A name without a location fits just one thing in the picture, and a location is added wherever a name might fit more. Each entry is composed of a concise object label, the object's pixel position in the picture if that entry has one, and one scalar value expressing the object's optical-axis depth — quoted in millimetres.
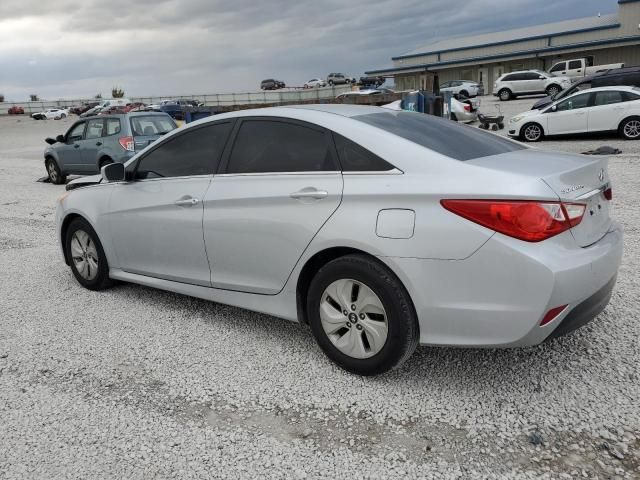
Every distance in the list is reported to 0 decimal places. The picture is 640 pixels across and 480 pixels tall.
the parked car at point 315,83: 66162
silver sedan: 2822
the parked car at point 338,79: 65156
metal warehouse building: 42438
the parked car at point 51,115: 54938
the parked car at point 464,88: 36125
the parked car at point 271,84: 71625
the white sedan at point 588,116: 14867
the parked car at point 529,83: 32719
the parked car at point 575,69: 36094
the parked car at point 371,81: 56662
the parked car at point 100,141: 12383
